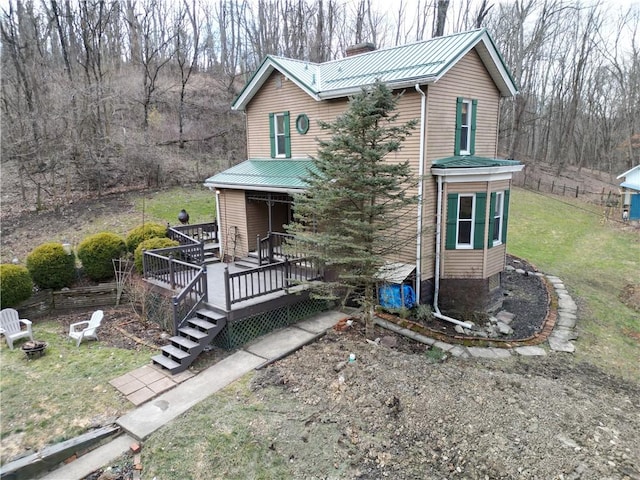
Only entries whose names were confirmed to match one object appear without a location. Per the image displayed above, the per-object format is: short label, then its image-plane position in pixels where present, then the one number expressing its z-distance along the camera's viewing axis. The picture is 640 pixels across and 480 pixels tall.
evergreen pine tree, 8.09
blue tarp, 10.80
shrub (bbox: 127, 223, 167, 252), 13.06
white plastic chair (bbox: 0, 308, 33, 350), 9.49
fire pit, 8.73
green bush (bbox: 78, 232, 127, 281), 12.45
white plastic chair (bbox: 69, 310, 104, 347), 9.58
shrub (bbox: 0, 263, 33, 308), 10.66
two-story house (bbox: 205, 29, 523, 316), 10.45
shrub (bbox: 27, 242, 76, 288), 11.66
